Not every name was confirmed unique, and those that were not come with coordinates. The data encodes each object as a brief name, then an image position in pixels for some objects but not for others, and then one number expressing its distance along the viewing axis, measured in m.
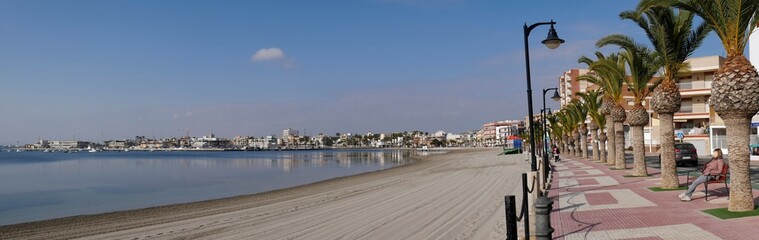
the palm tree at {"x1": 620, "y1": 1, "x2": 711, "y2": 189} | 14.13
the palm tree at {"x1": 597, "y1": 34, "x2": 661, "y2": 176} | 18.75
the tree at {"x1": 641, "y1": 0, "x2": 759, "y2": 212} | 9.37
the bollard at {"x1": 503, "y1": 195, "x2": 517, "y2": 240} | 6.60
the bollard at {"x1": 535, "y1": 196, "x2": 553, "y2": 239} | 6.92
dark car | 25.81
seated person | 11.25
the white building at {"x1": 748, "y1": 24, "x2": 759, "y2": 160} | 32.12
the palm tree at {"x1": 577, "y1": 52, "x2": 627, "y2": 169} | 22.06
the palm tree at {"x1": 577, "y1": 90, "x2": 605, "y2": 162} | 33.03
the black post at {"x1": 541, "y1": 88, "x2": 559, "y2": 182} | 24.21
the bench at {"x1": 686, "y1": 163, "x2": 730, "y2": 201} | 11.24
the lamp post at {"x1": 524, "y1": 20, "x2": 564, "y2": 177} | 11.20
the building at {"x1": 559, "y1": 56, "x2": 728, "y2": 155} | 49.47
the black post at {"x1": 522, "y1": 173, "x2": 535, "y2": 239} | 7.71
